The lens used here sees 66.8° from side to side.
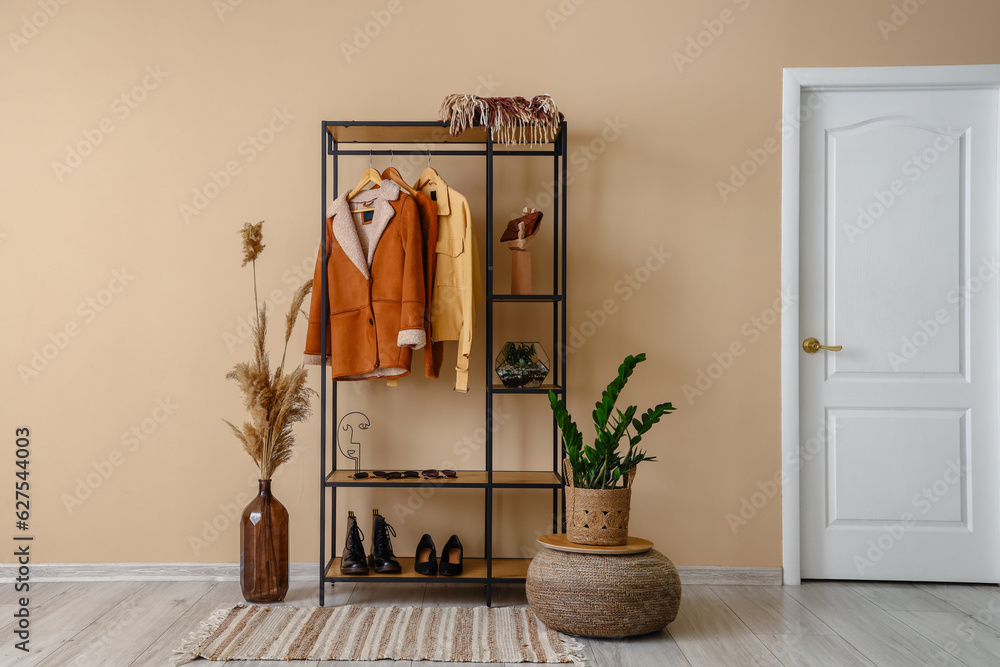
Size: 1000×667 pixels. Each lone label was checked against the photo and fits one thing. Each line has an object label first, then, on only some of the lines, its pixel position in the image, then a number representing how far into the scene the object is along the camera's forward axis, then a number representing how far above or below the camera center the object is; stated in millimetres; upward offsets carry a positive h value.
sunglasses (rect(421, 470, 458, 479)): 2782 -507
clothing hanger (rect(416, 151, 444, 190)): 2824 +597
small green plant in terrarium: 2758 -110
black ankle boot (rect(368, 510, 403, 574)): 2734 -788
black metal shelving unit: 2682 -50
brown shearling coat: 2717 +202
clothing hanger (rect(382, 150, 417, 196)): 2788 +596
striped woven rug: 2217 -935
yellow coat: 2754 +247
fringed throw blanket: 2697 +799
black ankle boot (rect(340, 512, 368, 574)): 2727 -790
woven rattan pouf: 2291 -785
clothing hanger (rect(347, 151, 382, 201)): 2781 +579
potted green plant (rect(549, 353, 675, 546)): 2416 -450
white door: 3004 +38
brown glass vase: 2701 -772
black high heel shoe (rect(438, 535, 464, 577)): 2707 -804
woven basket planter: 2414 -574
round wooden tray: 2352 -665
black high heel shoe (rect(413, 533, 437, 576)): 2707 -805
